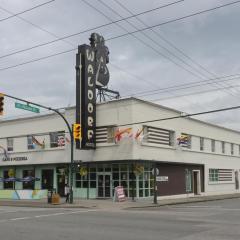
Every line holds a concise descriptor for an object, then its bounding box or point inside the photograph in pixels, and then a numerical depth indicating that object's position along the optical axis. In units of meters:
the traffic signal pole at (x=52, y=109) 20.46
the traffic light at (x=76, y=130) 23.89
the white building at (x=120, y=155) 26.52
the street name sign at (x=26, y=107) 20.40
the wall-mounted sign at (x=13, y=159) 32.00
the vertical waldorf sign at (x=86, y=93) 26.44
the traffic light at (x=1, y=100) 18.76
